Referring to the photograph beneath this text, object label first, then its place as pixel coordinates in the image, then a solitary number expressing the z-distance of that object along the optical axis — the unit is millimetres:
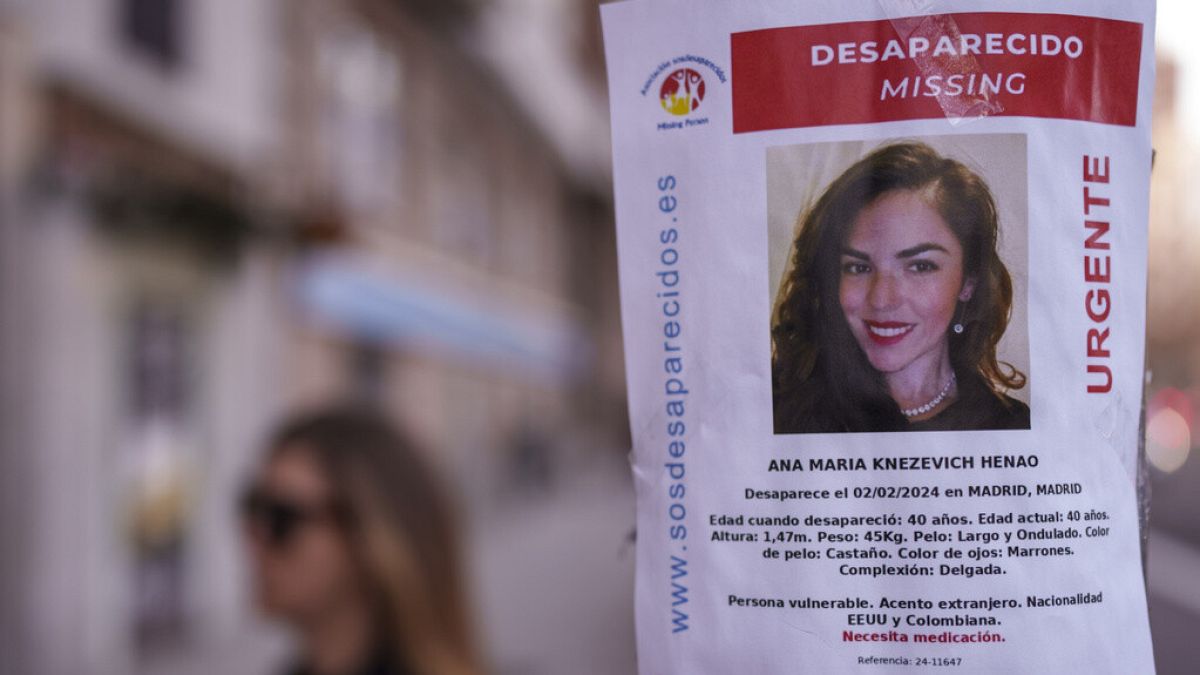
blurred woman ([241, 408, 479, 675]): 2501
